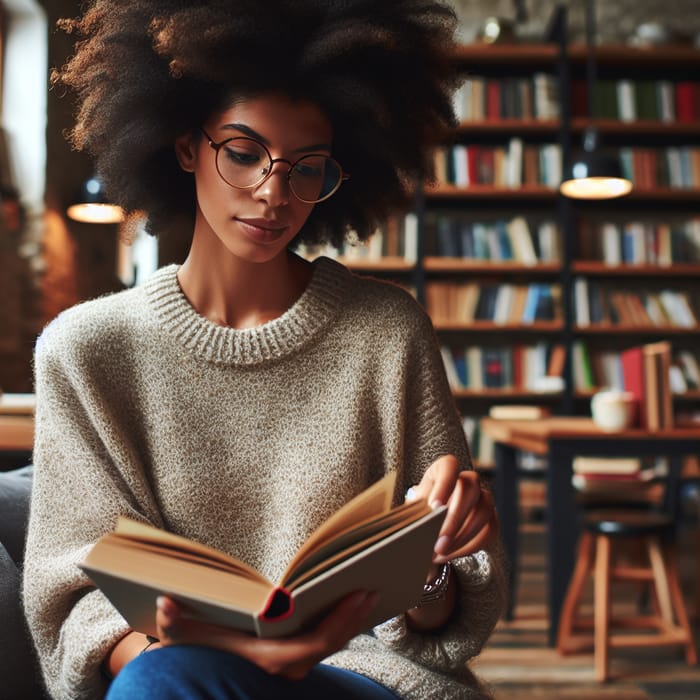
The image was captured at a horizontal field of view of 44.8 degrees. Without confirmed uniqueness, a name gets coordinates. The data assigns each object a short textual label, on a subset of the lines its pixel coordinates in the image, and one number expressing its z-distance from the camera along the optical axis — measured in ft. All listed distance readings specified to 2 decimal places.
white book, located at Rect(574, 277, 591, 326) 16.22
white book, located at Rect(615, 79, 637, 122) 16.67
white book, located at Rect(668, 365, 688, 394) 16.34
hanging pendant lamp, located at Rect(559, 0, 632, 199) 12.25
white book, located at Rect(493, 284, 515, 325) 16.30
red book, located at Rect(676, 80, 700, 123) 16.71
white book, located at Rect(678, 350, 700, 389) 16.52
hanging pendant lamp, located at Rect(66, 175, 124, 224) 11.27
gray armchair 3.46
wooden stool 8.88
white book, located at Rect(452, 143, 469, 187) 16.39
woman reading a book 3.21
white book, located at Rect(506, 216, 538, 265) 16.26
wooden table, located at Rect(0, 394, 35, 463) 5.89
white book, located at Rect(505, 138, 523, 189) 16.30
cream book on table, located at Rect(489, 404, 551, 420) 13.34
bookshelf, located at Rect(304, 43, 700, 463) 16.24
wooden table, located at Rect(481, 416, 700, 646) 9.16
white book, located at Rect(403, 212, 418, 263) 16.30
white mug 9.35
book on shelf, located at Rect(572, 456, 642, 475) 10.70
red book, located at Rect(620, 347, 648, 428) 9.62
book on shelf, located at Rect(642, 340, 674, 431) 9.41
